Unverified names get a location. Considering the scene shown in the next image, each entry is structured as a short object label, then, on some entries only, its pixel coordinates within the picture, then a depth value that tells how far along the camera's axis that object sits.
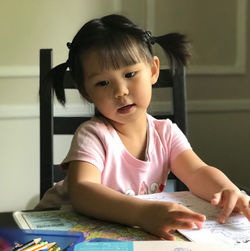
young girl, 0.85
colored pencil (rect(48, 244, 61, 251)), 0.56
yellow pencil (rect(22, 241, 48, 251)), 0.54
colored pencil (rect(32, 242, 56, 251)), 0.55
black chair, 1.11
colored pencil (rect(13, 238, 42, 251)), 0.55
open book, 0.65
